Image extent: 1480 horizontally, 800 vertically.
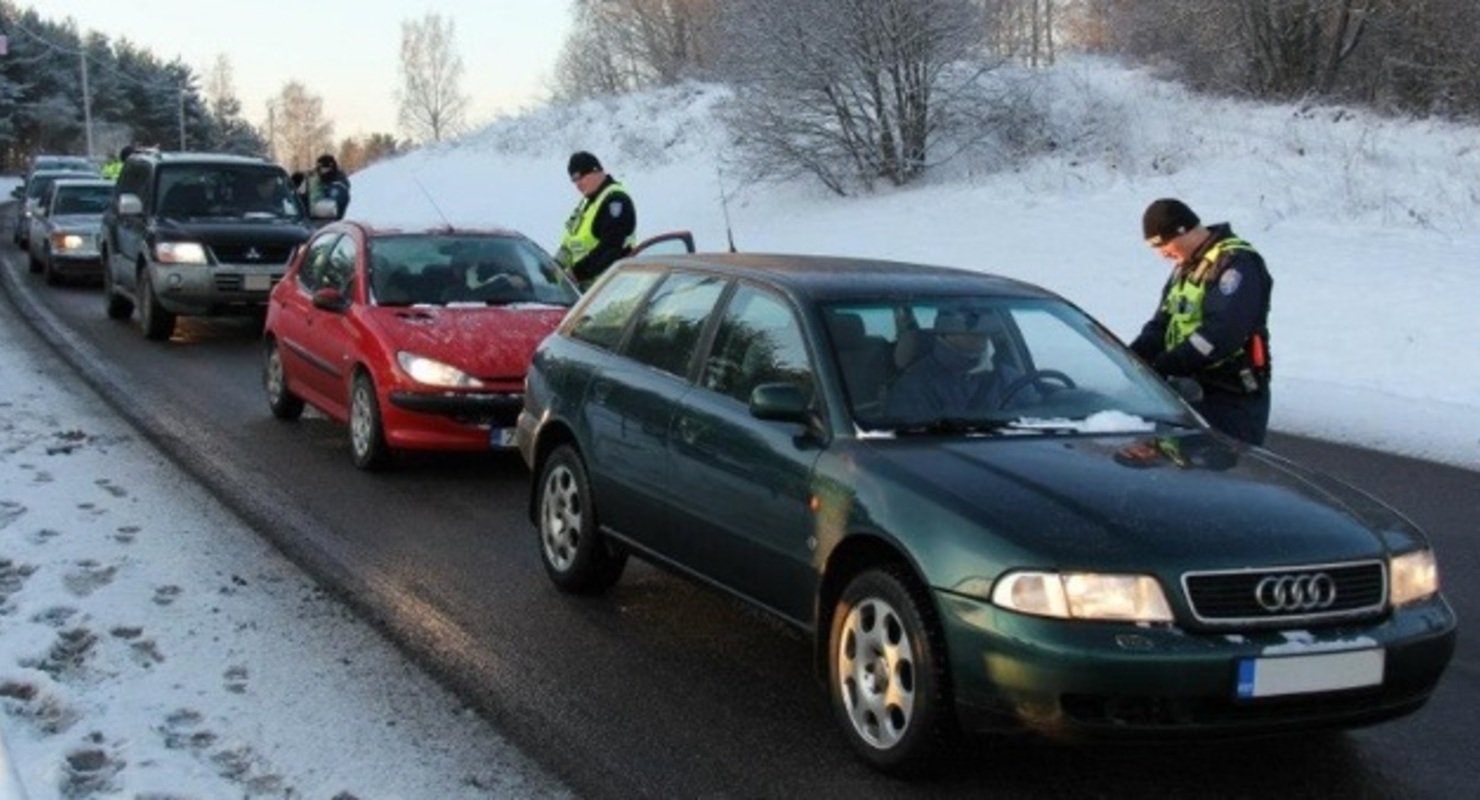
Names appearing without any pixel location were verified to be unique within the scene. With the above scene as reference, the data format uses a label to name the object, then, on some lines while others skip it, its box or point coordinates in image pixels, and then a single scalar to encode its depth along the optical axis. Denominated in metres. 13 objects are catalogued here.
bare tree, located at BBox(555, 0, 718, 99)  58.94
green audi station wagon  3.92
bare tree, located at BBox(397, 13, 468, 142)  95.50
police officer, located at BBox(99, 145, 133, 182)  29.68
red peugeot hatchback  8.62
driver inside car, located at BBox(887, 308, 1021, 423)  4.90
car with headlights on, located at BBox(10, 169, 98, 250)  26.45
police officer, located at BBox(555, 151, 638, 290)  10.98
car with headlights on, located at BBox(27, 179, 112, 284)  21.20
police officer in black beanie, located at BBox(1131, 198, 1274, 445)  6.04
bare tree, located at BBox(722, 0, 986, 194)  23.09
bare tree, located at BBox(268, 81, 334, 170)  148.62
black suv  14.87
